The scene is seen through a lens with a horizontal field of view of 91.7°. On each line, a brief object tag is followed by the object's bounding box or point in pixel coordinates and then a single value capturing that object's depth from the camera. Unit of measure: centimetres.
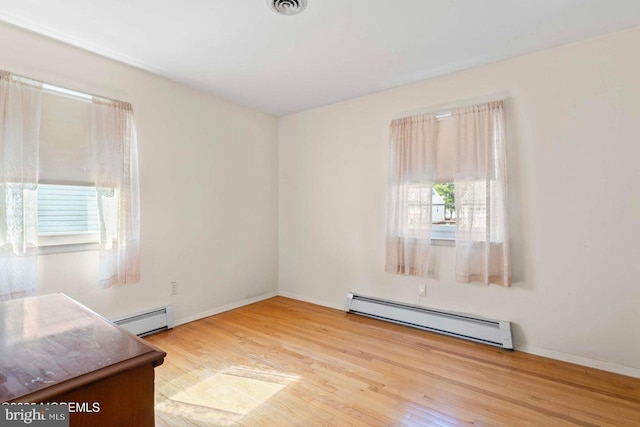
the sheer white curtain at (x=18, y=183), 214
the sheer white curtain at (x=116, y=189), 260
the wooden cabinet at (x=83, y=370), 70
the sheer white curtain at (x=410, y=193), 307
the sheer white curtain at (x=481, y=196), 268
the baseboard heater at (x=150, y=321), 280
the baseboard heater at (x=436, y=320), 271
